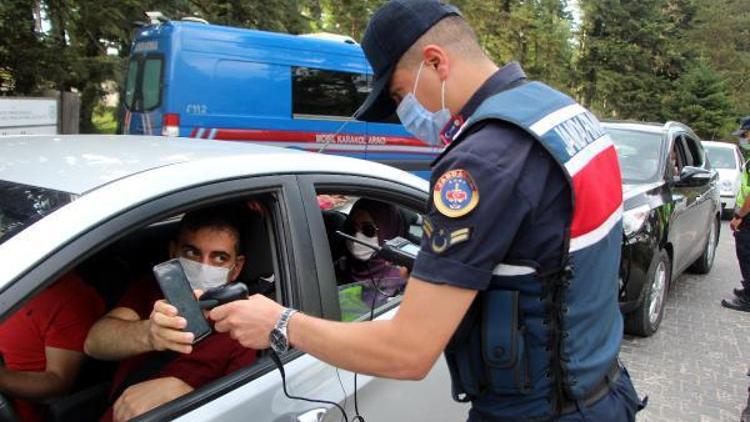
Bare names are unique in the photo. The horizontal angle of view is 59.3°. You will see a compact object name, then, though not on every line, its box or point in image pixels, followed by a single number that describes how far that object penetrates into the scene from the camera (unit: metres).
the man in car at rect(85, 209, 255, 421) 1.75
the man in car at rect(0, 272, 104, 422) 1.98
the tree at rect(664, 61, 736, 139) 28.70
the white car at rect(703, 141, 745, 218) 13.20
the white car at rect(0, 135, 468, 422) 1.44
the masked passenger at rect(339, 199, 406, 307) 2.52
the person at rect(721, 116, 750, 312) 6.06
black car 4.89
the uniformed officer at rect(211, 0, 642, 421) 1.26
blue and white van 9.13
